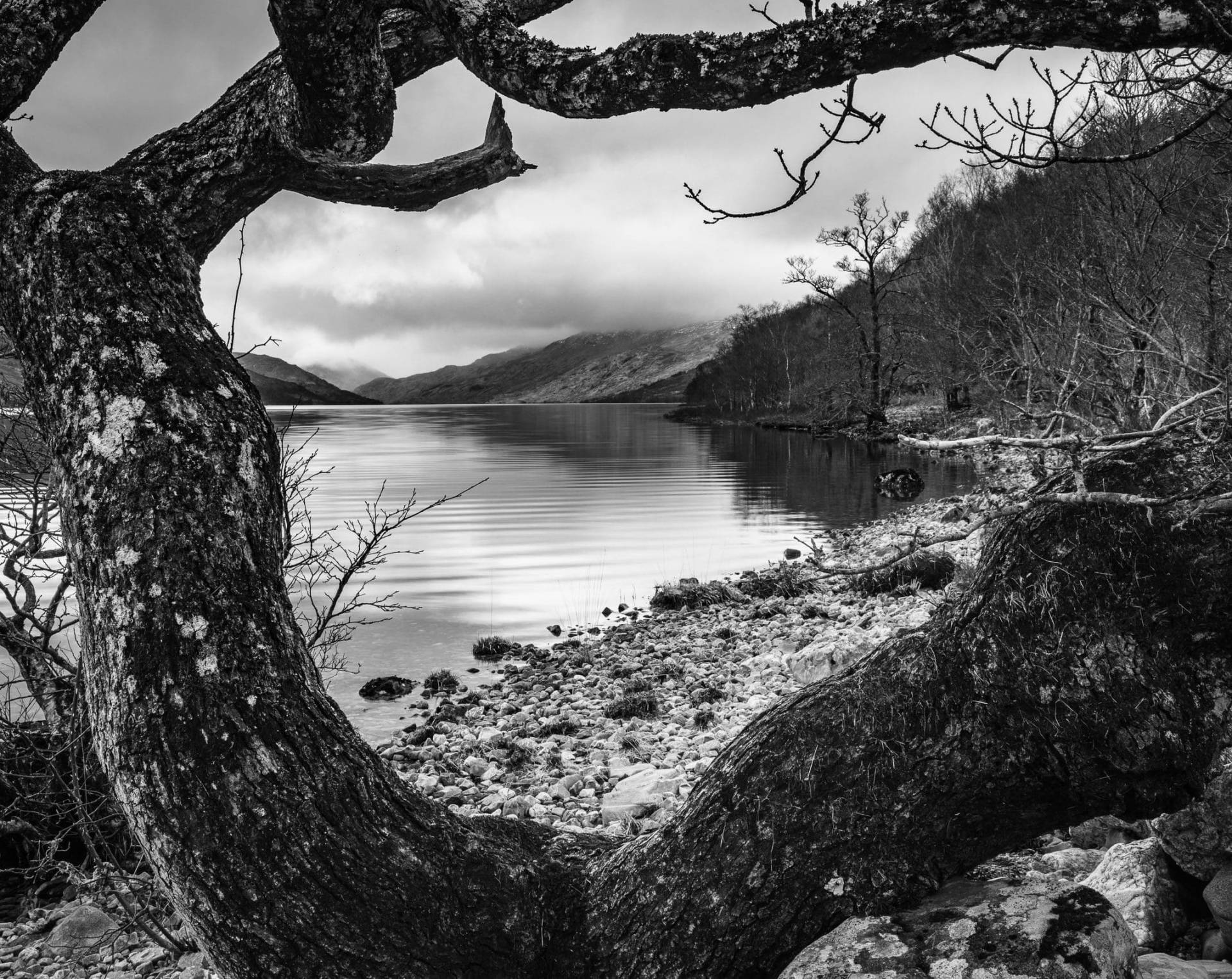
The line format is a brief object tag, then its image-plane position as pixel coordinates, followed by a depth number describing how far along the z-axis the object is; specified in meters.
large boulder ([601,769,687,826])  6.40
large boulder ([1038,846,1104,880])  4.05
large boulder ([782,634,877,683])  8.75
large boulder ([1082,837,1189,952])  3.36
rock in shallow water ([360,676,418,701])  10.70
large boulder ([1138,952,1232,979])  2.79
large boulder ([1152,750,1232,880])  3.32
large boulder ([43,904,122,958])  5.12
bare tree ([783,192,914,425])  49.69
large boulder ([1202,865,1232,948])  3.18
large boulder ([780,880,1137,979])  2.51
